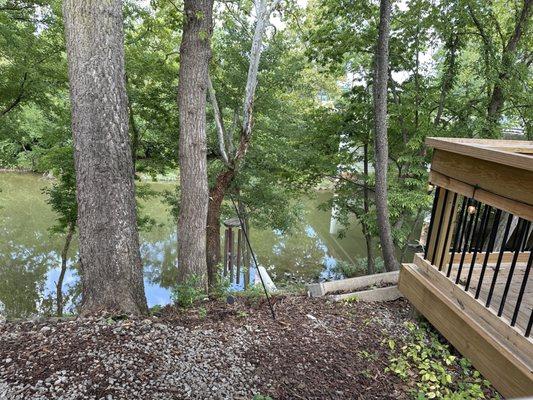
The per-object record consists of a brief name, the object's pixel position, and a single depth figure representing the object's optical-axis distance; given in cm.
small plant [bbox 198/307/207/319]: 327
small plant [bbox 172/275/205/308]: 371
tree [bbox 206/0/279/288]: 459
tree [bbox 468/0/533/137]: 573
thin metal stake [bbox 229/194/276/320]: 339
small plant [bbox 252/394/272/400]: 224
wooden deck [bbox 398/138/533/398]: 208
